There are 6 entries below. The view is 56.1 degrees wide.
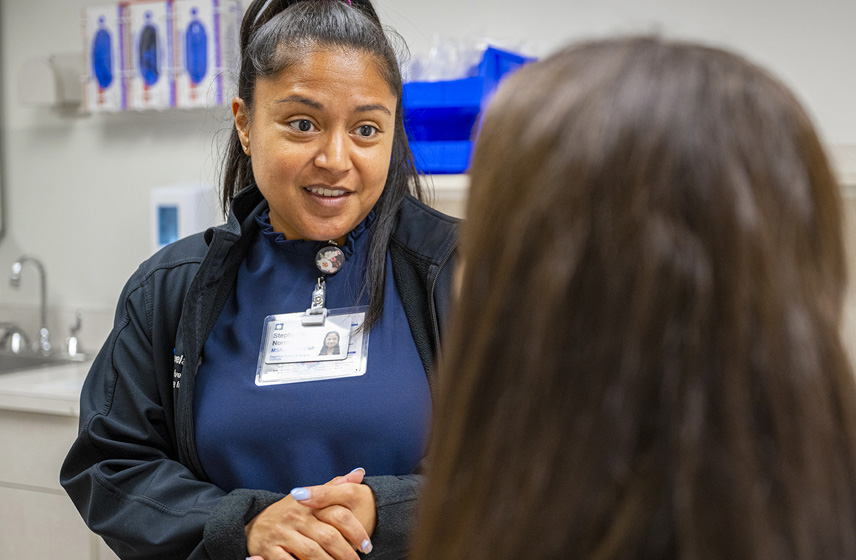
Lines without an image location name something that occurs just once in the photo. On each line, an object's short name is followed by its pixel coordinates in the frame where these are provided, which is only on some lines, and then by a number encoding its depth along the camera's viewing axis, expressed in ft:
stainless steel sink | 10.43
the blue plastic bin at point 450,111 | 6.86
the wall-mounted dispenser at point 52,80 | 10.28
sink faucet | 10.23
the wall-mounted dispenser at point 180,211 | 9.61
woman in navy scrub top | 4.01
